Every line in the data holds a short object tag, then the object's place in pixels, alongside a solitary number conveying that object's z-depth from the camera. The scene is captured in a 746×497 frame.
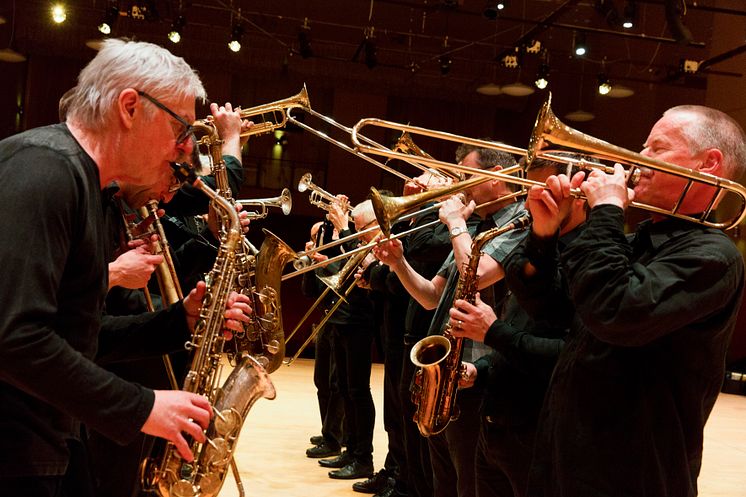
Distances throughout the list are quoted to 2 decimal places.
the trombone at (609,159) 2.07
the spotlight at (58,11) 9.54
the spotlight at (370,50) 10.27
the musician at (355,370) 5.07
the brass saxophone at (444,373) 2.81
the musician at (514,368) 2.49
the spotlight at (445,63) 10.93
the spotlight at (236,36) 9.82
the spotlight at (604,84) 10.68
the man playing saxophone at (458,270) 3.00
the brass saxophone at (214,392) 2.07
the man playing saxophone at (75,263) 1.51
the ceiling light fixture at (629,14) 8.45
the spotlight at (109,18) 9.38
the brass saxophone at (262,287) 3.23
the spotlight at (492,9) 8.20
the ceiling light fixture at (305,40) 10.18
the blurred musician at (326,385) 5.54
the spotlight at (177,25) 9.61
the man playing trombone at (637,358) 1.89
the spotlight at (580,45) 9.87
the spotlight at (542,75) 10.45
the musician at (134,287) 2.52
